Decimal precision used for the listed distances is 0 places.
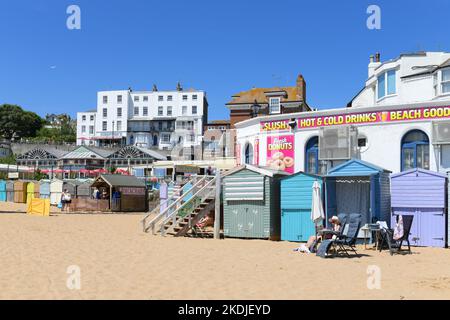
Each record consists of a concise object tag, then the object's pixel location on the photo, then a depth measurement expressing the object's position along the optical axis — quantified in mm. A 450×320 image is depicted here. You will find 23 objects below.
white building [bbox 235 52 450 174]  18078
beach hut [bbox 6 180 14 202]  42250
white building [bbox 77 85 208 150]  87250
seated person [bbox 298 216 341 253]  13406
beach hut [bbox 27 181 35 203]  39212
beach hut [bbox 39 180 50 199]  38125
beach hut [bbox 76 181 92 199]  35797
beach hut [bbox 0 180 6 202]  43312
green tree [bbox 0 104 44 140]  109062
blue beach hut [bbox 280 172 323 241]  15953
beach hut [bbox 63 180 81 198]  36219
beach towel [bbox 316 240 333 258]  12453
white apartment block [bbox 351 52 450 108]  22672
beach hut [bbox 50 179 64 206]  37525
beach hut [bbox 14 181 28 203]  40844
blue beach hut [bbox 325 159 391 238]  15438
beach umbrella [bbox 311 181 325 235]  14711
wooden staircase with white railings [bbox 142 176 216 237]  17375
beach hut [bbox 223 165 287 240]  16469
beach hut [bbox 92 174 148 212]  33500
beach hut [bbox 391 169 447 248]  14945
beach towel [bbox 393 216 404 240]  13726
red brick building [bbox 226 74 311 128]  47906
